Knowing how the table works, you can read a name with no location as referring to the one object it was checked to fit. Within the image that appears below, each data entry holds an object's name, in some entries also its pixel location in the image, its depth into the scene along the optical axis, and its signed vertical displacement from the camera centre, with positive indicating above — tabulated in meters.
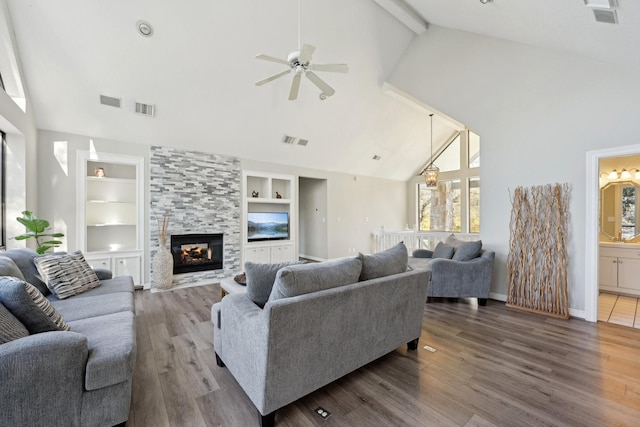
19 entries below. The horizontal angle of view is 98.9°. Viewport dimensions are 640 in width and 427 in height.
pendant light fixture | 6.37 +0.84
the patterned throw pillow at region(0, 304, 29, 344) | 1.39 -0.61
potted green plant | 3.31 -0.17
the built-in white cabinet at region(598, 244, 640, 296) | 4.21 -0.90
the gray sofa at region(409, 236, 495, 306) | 3.87 -0.89
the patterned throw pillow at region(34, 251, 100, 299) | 2.64 -0.63
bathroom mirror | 4.45 +0.04
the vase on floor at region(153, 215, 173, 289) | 4.68 -0.92
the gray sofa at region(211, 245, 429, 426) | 1.63 -0.80
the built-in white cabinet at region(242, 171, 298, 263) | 5.98 -0.11
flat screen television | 6.12 -0.31
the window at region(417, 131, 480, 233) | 7.95 +0.60
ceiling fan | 2.78 +1.58
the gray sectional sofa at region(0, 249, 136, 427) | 1.33 -0.86
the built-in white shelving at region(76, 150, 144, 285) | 4.36 +0.02
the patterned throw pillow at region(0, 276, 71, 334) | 1.50 -0.53
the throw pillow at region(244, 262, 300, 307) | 1.96 -0.50
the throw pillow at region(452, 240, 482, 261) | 4.04 -0.58
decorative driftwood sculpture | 3.53 -0.52
